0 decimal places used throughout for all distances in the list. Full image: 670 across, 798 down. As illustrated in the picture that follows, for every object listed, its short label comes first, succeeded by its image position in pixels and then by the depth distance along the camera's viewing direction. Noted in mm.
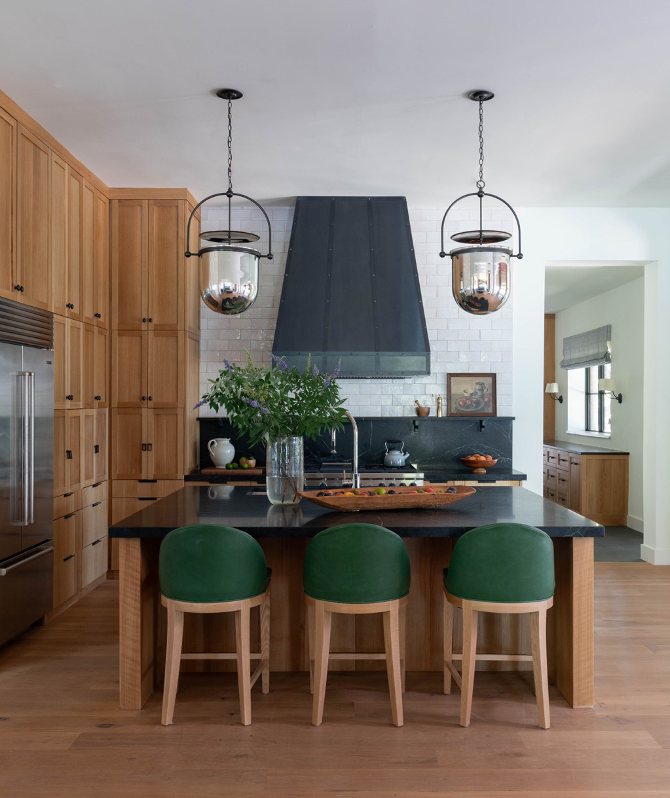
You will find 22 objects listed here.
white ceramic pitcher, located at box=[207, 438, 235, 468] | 5629
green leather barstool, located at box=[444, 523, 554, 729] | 2820
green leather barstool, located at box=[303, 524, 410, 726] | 2820
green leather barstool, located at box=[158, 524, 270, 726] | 2822
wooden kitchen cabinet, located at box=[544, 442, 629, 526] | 7941
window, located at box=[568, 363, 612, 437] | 9586
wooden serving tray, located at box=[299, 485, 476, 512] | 3178
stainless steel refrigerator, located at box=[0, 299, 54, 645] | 3652
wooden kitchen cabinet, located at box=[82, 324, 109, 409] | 5031
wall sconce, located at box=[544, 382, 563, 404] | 10781
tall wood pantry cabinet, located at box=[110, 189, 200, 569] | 5492
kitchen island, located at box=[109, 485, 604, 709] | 3016
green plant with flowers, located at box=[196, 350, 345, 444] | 3295
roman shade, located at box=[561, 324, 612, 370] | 8912
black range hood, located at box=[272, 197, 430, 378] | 5535
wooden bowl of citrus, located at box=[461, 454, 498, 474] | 5672
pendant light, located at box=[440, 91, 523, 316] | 3326
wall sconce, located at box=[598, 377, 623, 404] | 8359
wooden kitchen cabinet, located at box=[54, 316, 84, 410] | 4480
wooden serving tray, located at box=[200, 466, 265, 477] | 5508
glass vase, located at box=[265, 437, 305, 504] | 3391
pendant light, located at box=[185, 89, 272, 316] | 3328
